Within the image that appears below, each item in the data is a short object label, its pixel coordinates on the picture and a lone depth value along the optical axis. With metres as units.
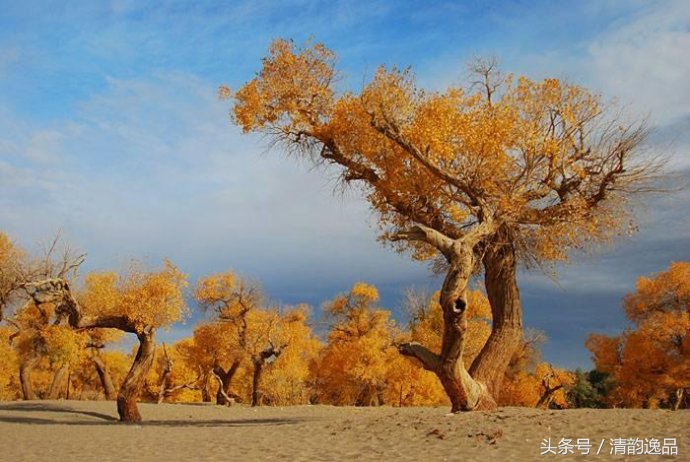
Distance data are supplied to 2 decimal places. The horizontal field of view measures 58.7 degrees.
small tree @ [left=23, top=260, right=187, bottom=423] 27.38
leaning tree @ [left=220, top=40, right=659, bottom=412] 21.50
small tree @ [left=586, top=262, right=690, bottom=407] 43.97
